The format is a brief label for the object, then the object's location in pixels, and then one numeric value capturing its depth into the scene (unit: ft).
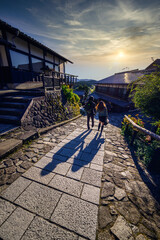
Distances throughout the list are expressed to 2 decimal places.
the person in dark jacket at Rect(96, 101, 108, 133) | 16.88
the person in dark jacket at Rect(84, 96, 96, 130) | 18.04
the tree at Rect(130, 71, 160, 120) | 11.45
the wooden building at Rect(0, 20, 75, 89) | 21.93
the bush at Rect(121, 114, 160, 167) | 11.45
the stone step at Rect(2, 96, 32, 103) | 17.32
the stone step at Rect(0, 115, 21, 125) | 14.24
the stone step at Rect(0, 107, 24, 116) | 15.28
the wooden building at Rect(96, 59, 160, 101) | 51.20
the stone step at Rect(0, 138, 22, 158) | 9.53
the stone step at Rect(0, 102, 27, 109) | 16.31
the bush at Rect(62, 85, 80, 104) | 29.76
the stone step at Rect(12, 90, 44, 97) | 20.23
